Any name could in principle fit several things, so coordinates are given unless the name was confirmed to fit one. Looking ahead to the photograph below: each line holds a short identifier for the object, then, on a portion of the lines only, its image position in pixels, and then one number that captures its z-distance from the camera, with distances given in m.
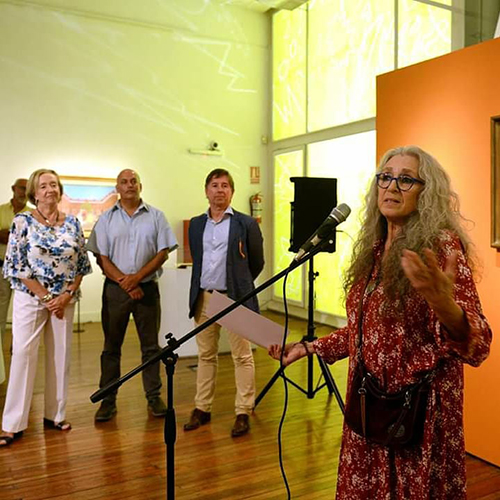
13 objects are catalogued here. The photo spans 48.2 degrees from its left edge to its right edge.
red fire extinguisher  8.85
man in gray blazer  3.65
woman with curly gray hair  1.50
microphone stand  1.84
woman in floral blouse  3.51
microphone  1.76
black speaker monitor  4.35
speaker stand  3.86
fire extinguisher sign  8.98
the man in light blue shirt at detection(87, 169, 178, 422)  3.91
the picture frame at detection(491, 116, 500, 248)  2.98
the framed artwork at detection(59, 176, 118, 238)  7.61
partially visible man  5.67
